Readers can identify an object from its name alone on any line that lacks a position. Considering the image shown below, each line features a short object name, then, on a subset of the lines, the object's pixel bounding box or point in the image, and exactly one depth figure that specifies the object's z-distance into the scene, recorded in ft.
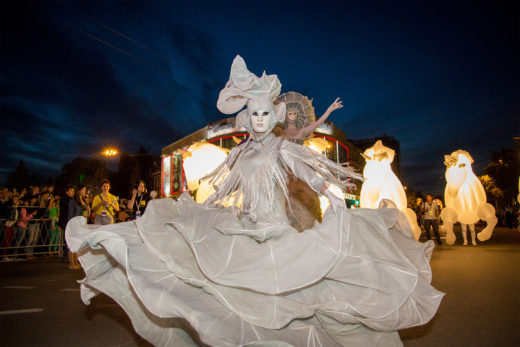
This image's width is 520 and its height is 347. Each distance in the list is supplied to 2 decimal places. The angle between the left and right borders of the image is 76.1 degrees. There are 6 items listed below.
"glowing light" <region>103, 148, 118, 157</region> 60.54
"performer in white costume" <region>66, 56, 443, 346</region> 6.69
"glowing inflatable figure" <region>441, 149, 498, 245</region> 31.73
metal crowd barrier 28.07
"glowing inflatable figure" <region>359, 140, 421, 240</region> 28.40
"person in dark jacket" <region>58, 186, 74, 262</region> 25.00
